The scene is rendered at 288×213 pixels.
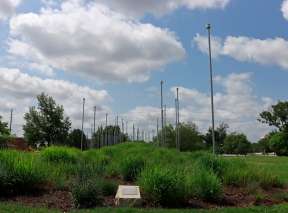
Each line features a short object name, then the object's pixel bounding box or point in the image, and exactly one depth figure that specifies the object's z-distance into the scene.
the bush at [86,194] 5.93
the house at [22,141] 31.45
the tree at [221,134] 72.44
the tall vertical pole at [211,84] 11.93
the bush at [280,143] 50.14
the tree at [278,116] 49.07
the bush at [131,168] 8.26
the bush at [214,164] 8.51
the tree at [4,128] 24.97
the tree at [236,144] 68.67
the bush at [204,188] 6.76
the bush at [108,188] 6.76
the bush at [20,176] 6.53
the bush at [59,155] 9.30
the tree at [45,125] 33.29
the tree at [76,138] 40.94
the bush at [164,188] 6.28
